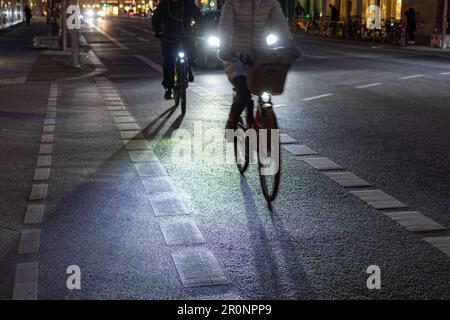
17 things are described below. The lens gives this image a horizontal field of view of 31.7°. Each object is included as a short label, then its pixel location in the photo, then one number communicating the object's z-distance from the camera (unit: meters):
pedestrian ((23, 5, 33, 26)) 79.00
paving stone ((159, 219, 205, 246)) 5.73
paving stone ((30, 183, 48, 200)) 7.14
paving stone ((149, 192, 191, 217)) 6.57
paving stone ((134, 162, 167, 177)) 8.09
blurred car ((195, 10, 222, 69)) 22.80
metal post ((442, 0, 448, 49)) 33.47
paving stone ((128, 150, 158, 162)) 8.86
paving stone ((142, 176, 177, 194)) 7.39
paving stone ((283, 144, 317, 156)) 9.26
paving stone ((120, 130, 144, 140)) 10.43
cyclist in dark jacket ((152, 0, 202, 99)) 13.03
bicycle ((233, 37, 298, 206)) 6.61
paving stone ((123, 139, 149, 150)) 9.60
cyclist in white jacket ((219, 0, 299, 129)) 7.24
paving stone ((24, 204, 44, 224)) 6.36
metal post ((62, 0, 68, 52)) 26.86
